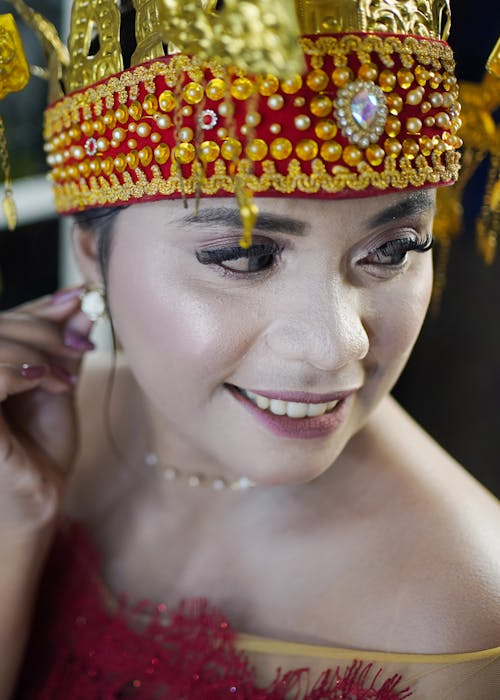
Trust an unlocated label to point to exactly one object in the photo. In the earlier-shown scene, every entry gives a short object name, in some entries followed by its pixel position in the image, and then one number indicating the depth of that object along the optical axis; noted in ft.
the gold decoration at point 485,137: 1.92
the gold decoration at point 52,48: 1.92
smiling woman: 1.68
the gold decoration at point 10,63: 1.76
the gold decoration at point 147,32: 1.69
